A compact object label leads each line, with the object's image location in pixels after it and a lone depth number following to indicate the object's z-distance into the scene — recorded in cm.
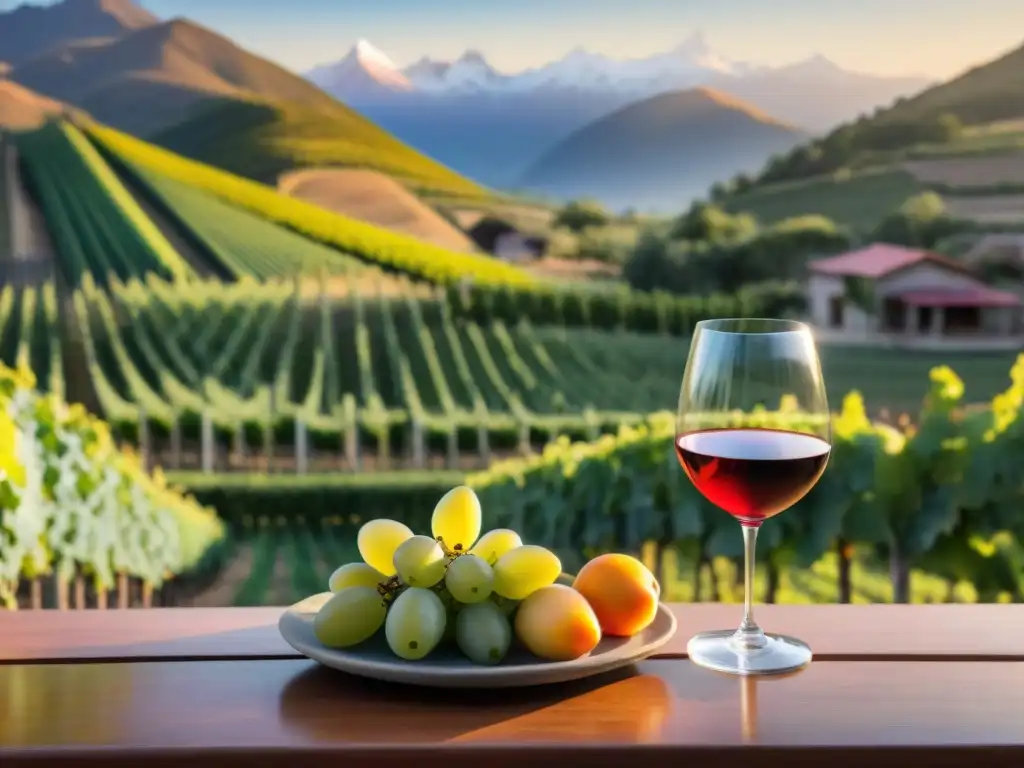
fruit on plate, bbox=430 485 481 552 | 78
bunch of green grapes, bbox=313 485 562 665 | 69
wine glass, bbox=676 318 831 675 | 70
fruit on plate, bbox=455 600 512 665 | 69
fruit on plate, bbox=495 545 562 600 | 71
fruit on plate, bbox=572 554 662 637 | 75
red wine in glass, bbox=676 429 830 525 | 71
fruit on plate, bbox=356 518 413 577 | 78
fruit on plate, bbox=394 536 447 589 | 71
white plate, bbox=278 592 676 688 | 67
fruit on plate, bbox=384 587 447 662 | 69
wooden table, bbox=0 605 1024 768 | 61
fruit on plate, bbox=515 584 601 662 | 70
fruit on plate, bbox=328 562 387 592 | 77
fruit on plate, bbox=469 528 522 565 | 76
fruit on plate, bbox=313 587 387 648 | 71
